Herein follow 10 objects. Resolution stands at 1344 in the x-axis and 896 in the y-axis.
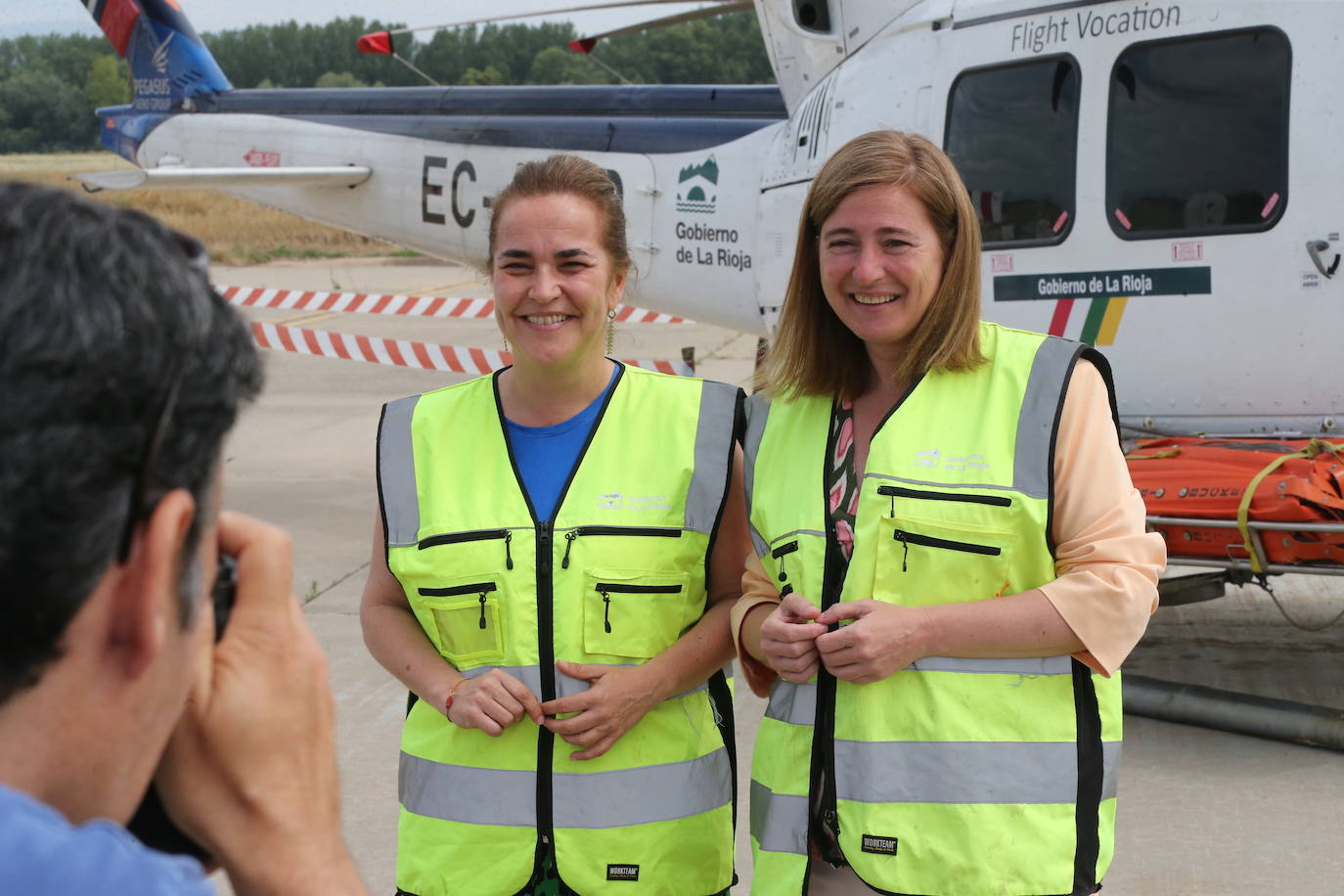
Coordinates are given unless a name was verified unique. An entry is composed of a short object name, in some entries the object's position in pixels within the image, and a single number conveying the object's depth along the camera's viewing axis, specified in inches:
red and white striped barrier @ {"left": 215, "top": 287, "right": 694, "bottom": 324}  416.5
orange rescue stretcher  151.6
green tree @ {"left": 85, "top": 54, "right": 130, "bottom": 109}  1673.2
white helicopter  173.0
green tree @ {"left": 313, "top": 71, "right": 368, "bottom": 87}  1931.6
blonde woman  78.7
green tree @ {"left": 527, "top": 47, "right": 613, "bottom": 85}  2349.9
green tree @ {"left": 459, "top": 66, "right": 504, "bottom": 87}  1942.7
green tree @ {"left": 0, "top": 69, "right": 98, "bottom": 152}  1562.5
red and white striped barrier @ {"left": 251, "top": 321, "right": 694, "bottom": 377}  345.4
